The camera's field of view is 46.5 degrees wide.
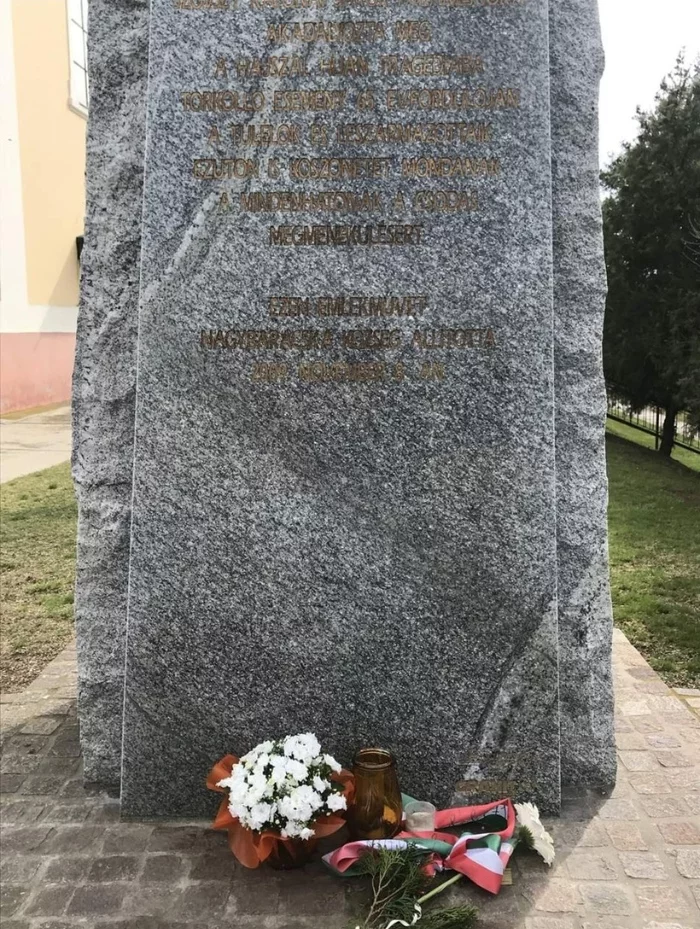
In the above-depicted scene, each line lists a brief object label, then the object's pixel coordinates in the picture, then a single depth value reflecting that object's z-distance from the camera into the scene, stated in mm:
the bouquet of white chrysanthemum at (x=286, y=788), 2406
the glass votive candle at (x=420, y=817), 2645
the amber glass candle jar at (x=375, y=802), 2541
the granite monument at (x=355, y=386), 2662
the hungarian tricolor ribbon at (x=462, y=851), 2439
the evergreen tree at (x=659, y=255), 10812
